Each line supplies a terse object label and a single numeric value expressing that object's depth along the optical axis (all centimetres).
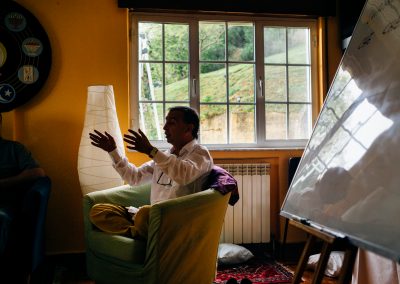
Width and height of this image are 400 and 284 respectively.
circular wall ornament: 277
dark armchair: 206
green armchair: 182
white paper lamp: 256
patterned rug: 255
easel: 118
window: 314
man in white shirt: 199
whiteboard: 120
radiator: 305
